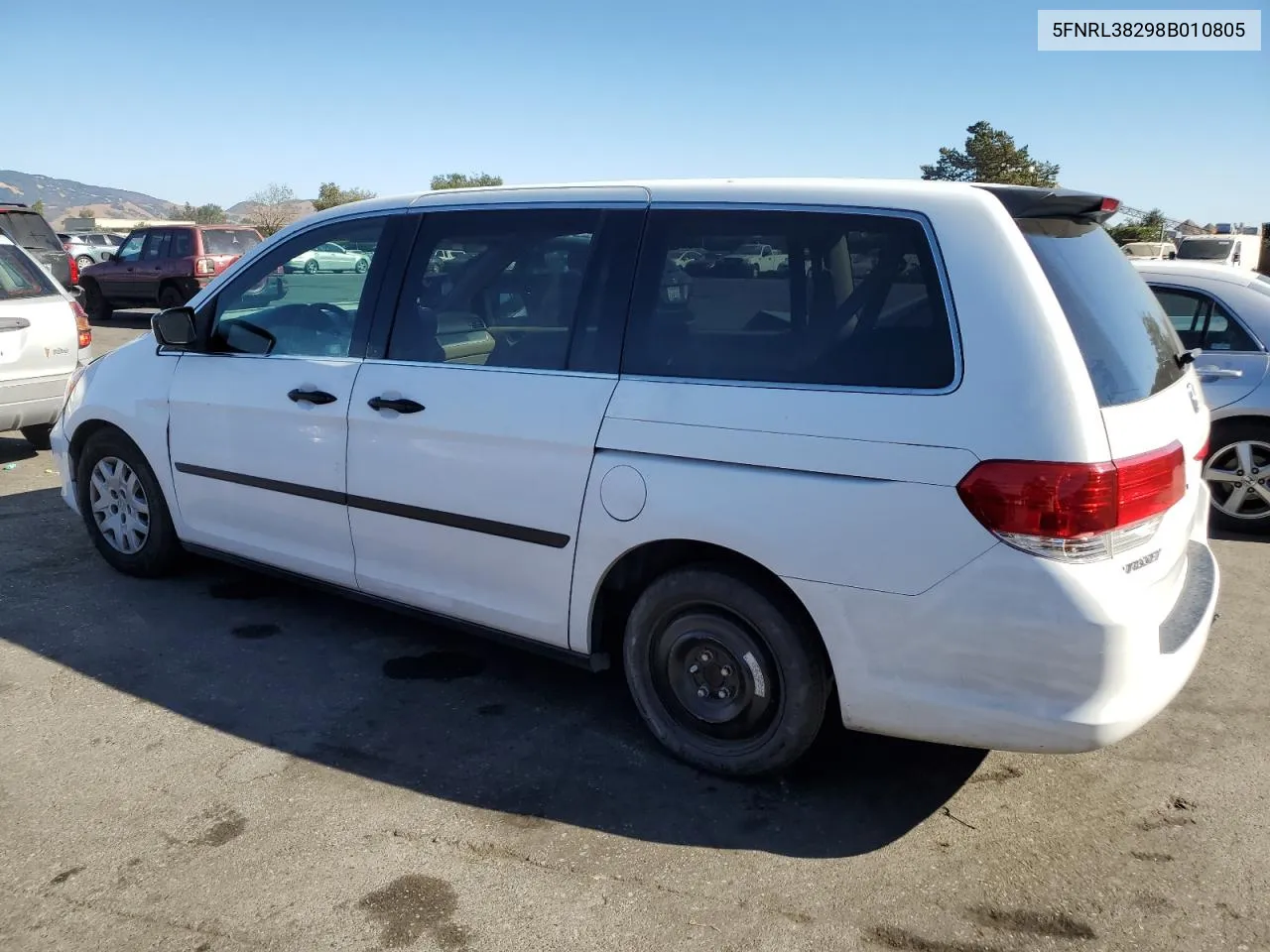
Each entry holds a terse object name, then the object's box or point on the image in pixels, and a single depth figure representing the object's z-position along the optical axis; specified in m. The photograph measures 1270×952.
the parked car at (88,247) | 32.62
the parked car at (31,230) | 16.45
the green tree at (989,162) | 44.78
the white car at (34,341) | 7.51
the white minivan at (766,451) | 2.80
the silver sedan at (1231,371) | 6.20
